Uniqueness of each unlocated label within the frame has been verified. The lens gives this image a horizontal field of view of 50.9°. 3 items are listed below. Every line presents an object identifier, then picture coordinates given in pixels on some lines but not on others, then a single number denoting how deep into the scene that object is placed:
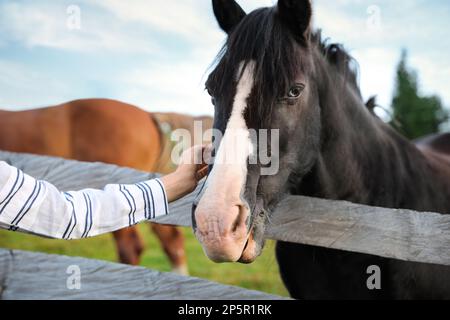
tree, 14.70
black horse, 1.69
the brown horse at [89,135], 5.88
